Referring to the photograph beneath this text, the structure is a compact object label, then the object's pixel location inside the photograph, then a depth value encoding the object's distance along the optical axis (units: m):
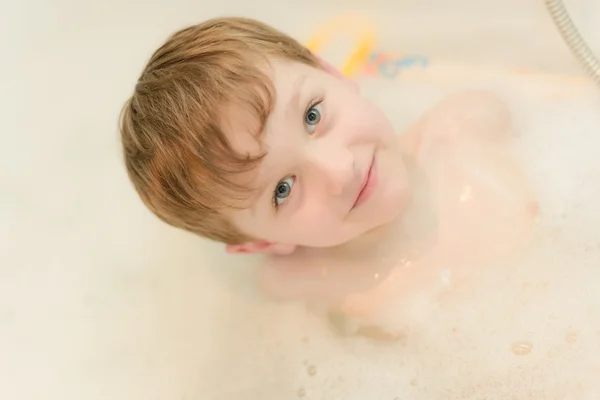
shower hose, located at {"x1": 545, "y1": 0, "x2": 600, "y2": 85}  0.91
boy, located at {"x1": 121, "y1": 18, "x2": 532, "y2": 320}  0.77
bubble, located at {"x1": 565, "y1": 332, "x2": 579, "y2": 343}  0.86
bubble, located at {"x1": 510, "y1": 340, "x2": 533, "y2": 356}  0.86
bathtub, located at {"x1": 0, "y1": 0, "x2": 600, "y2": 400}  0.88
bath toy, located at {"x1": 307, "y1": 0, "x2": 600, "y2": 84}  1.02
